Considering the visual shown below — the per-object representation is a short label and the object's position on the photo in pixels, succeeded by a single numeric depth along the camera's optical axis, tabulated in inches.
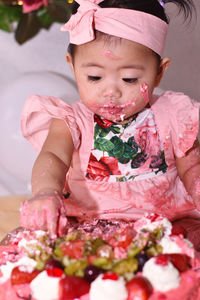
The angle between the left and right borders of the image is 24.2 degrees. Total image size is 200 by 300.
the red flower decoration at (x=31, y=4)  67.4
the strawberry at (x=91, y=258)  30.4
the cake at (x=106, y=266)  28.2
